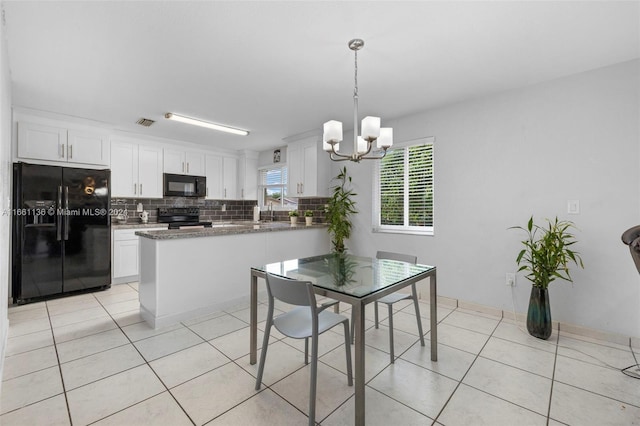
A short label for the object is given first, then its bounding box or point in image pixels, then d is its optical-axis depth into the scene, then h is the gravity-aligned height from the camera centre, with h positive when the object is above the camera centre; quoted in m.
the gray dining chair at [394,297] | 2.16 -0.72
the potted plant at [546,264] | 2.50 -0.47
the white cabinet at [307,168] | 4.44 +0.67
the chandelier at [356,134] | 2.02 +0.56
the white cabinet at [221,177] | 5.61 +0.67
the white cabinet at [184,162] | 5.04 +0.86
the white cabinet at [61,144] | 3.53 +0.85
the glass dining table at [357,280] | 1.47 -0.45
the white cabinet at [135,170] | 4.46 +0.64
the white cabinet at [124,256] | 4.23 -0.70
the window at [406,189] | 3.58 +0.28
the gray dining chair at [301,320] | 1.53 -0.70
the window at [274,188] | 5.73 +0.46
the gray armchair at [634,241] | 1.75 -0.19
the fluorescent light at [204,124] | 3.63 +1.19
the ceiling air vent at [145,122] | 3.87 +1.21
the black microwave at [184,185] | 5.01 +0.44
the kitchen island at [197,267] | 2.79 -0.62
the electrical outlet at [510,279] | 2.92 -0.70
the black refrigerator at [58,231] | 3.38 -0.28
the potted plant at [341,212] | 4.14 -0.03
